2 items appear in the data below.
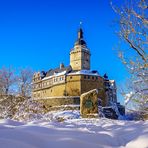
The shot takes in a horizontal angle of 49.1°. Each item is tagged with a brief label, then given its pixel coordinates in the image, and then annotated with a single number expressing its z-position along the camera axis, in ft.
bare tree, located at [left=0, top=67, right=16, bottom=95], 71.22
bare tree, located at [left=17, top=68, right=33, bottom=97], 73.38
